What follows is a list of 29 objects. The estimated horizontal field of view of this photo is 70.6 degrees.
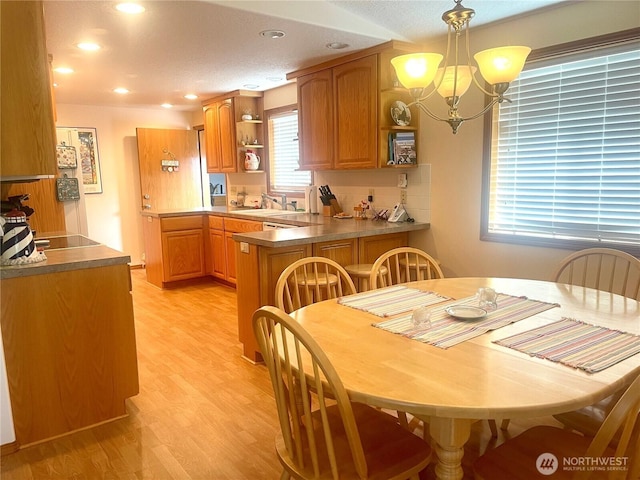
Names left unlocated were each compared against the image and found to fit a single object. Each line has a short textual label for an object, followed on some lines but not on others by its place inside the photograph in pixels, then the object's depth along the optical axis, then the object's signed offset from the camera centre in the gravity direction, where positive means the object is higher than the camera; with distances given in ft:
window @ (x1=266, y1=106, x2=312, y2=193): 16.33 +1.05
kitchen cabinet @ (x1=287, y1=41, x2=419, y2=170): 11.32 +1.92
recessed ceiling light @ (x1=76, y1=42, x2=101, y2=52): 10.07 +3.14
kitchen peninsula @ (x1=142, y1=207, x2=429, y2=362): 9.85 -1.69
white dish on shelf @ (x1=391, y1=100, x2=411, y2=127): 11.49 +1.66
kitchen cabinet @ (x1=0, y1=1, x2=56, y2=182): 6.20 +1.28
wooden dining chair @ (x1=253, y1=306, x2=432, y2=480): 4.02 -2.59
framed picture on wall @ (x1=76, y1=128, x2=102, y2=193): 19.06 +1.14
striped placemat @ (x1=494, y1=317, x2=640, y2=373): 4.37 -1.78
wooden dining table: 3.71 -1.81
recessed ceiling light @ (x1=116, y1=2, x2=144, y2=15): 7.84 +3.10
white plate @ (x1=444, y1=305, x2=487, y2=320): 5.61 -1.71
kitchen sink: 15.19 -1.07
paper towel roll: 14.84 -0.57
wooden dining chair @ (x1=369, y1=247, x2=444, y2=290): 7.70 -1.91
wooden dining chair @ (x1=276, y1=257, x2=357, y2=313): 6.81 -1.99
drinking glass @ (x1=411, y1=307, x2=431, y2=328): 5.39 -1.67
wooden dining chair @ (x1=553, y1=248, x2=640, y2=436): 5.17 -2.05
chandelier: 5.60 +1.40
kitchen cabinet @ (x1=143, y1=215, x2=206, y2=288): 16.83 -2.43
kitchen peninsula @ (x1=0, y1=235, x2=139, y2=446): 7.09 -2.55
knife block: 14.10 -0.89
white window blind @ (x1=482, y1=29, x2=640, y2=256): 8.35 +0.42
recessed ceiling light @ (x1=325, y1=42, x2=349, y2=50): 10.62 +3.19
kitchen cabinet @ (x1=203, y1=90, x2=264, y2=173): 17.03 +2.17
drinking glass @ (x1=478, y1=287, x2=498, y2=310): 6.14 -1.66
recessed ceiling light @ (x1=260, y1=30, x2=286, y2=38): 9.53 +3.14
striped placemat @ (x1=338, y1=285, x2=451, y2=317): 6.18 -1.76
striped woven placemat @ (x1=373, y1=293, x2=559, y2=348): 5.11 -1.78
